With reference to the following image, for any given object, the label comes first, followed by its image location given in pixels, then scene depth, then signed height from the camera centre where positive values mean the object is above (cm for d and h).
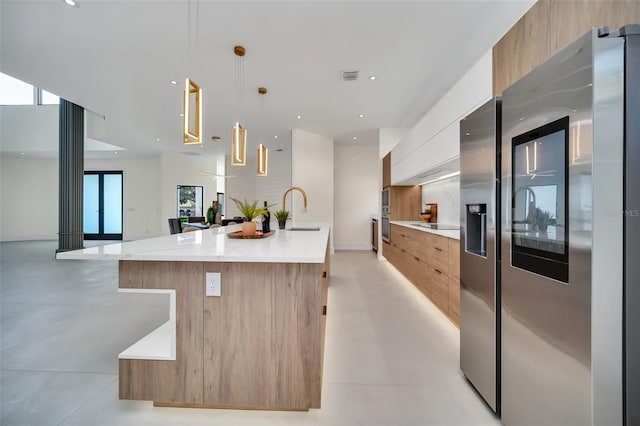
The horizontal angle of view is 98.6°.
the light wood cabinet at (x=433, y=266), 258 -63
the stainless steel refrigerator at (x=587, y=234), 95 -8
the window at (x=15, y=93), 823 +359
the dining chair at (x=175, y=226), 478 -25
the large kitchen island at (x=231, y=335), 146 -66
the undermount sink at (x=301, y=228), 337 -20
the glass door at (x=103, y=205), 999 +24
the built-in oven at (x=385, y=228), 554 -34
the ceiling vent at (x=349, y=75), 380 +193
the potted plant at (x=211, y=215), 381 -5
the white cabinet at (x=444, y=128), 235 +98
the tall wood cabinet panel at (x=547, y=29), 121 +102
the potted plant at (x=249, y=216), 223 -3
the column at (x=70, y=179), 630 +75
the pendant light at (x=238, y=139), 279 +77
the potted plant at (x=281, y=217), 315 -7
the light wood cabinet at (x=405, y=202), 545 +20
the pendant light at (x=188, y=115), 201 +74
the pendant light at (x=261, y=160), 361 +69
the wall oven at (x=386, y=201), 551 +23
